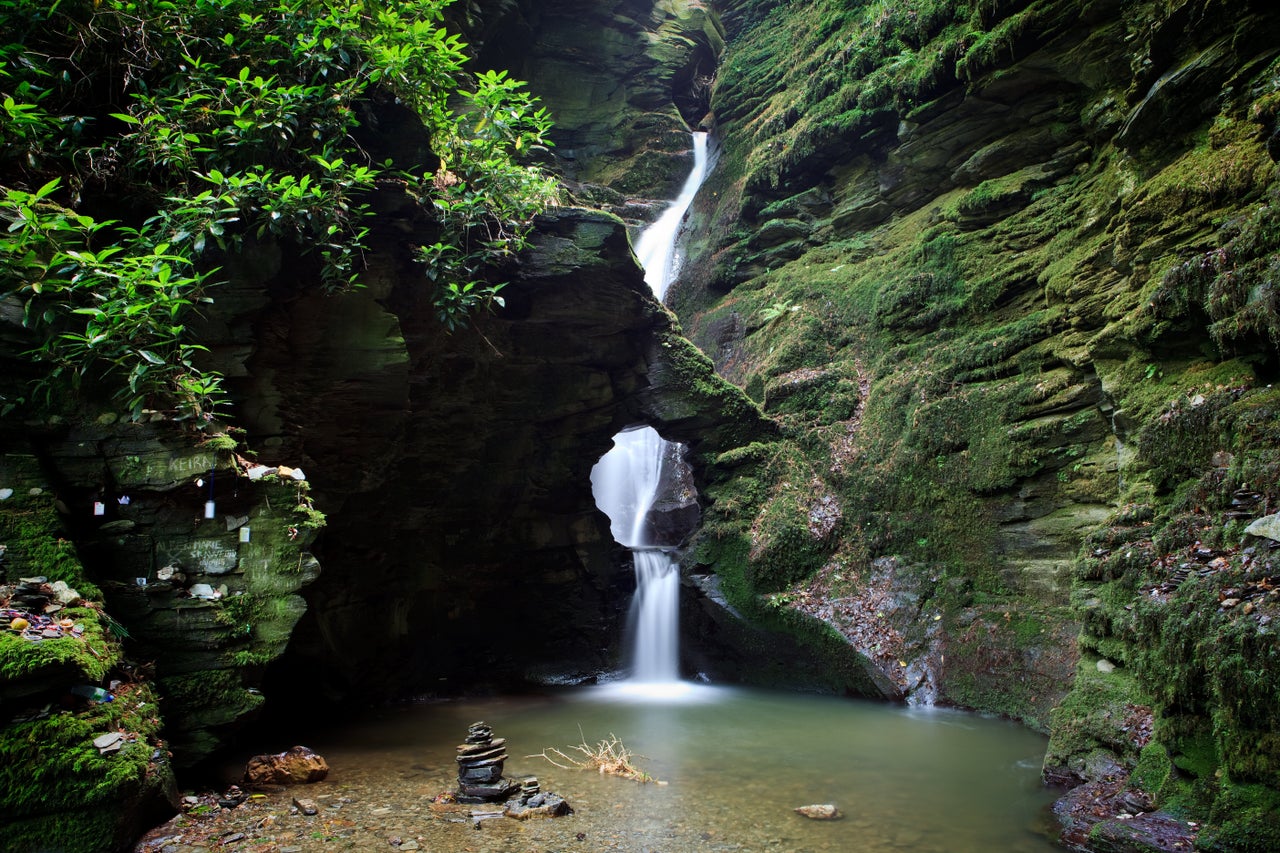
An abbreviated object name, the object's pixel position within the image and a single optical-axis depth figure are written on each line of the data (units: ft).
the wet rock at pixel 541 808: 15.25
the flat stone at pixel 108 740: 12.21
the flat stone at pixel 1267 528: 13.41
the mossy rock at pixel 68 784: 11.21
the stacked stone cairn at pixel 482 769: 16.06
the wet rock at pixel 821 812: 15.96
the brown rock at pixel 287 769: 16.53
